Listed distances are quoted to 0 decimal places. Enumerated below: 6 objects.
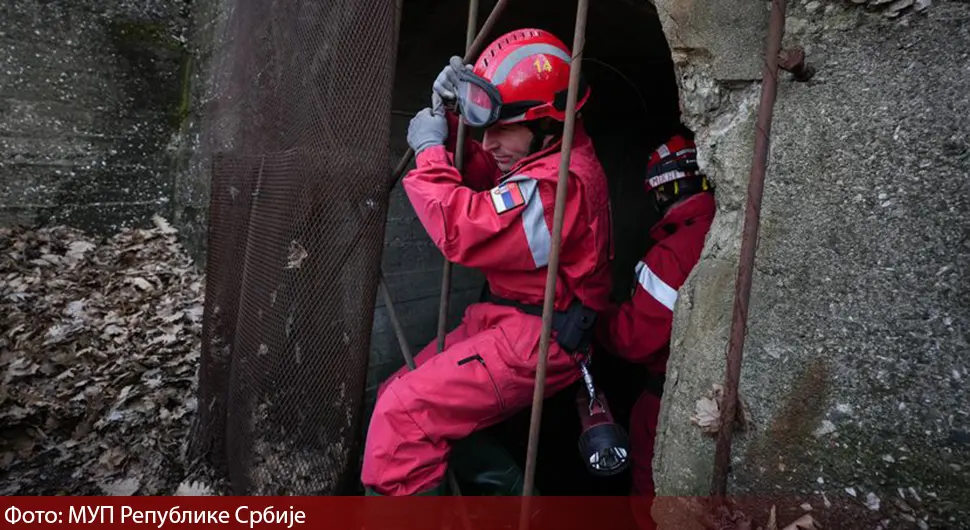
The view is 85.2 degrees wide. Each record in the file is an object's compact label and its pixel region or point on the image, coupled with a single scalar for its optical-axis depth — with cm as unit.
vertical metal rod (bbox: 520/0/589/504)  166
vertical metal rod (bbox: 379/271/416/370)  247
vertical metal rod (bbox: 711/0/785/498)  124
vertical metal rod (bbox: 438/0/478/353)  230
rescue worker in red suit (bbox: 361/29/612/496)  195
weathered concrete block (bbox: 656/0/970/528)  102
